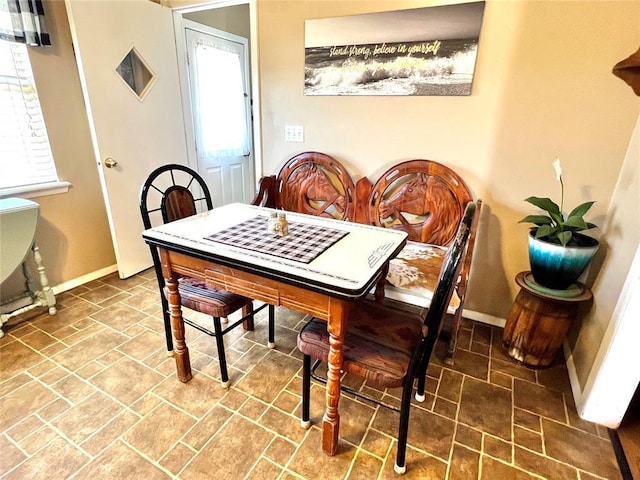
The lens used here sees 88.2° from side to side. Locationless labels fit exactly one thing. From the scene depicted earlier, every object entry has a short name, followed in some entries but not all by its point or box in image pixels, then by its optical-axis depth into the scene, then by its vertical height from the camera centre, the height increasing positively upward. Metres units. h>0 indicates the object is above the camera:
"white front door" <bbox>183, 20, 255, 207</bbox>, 3.17 +0.10
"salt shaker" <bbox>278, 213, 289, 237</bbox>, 1.51 -0.45
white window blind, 2.10 -0.09
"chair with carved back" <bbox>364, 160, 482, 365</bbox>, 1.92 -0.55
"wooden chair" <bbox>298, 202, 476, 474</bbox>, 1.10 -0.82
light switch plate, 2.54 -0.08
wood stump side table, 1.72 -0.99
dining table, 1.16 -0.50
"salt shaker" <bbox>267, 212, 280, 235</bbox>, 1.53 -0.46
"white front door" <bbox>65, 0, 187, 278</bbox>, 2.28 +0.12
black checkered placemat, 1.33 -0.49
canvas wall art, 1.92 +0.44
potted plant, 1.62 -0.54
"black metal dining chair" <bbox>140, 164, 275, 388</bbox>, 1.59 -0.82
